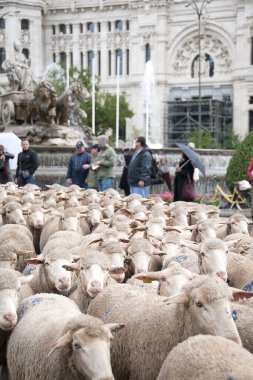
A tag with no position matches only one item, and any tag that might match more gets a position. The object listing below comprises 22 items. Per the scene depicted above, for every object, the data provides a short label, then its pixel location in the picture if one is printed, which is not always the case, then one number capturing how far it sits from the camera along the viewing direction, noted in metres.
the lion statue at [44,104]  19.97
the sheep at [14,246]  5.84
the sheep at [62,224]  8.12
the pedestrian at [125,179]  13.16
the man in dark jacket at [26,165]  12.36
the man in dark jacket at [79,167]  12.54
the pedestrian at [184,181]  11.02
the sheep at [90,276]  4.72
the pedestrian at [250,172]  11.39
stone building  62.41
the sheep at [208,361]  2.94
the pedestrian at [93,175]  12.56
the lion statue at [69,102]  20.62
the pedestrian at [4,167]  12.30
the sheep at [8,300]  4.23
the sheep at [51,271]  5.19
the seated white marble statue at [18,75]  22.34
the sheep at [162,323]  3.56
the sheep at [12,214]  8.32
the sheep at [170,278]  4.51
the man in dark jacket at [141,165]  10.58
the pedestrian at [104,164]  11.90
